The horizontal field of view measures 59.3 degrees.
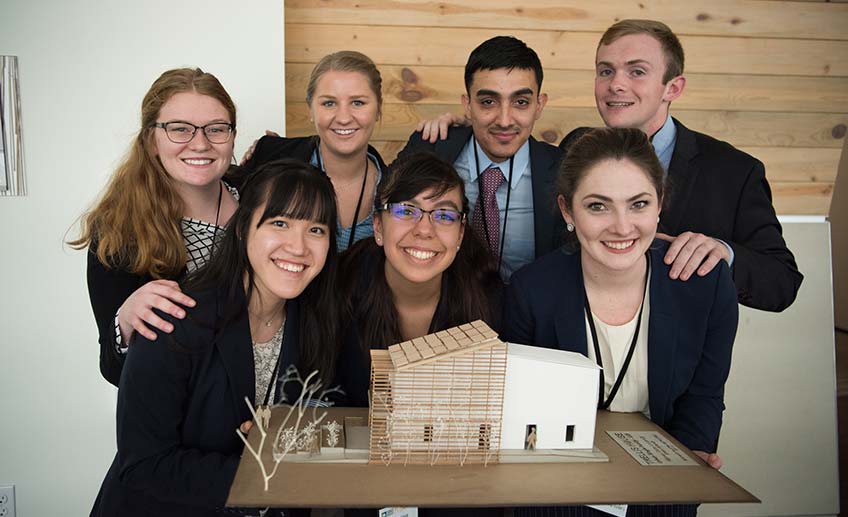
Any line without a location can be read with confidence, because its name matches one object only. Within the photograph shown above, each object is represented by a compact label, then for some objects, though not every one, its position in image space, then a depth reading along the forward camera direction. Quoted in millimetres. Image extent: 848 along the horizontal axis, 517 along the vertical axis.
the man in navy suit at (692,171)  2398
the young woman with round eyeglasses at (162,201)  2236
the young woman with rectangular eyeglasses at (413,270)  2111
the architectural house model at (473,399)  1599
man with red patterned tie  2635
